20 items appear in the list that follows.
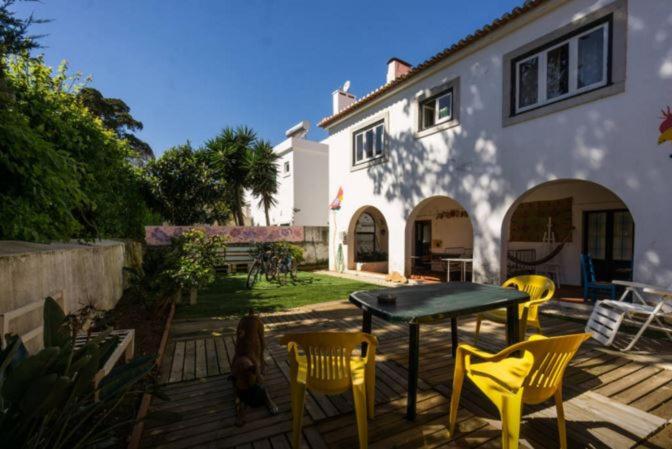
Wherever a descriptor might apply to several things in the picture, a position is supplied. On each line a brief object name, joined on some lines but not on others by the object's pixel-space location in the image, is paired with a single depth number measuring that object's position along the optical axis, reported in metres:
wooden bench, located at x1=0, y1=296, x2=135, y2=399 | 2.17
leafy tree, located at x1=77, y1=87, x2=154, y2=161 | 21.11
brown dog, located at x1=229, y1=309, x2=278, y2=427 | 2.54
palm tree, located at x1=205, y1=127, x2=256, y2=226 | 15.52
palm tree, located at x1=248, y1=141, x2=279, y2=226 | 15.52
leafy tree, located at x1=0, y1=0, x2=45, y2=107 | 3.15
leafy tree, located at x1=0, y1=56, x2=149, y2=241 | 2.48
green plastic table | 2.48
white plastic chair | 3.76
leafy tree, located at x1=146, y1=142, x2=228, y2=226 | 13.91
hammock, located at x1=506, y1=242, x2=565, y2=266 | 7.81
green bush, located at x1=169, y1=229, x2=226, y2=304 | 5.04
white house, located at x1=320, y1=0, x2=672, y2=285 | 4.83
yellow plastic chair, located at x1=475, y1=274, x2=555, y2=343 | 3.64
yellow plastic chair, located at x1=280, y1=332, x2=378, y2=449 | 2.08
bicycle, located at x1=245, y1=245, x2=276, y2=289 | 8.98
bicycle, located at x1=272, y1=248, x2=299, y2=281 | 9.29
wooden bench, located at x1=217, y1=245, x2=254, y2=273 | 11.24
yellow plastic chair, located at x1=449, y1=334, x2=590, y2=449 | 1.89
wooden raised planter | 2.09
